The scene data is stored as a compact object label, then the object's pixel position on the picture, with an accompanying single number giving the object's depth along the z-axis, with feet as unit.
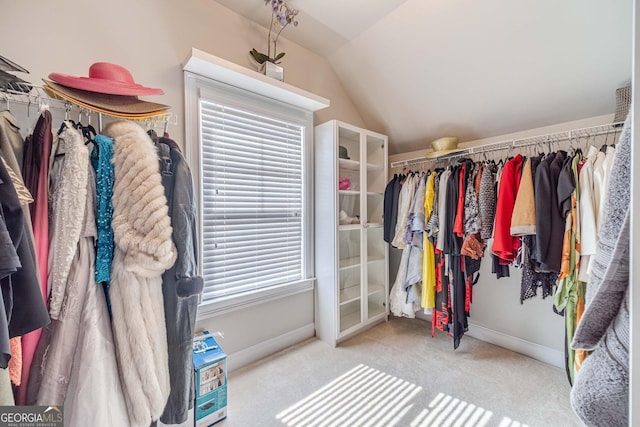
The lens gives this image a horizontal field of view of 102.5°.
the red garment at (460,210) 6.62
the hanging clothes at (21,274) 2.54
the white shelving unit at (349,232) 7.68
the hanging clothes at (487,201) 6.25
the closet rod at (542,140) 5.74
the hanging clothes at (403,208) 8.00
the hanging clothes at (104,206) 3.35
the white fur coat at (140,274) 3.22
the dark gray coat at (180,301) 3.61
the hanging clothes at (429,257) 7.43
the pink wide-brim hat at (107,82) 3.59
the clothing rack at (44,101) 3.49
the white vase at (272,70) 6.46
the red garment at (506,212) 5.88
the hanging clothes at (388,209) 8.46
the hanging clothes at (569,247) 5.18
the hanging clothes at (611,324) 1.35
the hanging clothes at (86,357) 2.94
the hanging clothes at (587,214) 4.92
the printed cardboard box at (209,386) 4.71
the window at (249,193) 6.07
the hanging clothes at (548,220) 5.30
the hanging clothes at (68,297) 3.01
